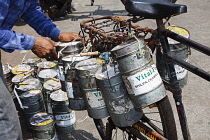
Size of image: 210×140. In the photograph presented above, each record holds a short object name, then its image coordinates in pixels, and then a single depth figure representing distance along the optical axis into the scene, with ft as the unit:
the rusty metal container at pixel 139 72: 6.12
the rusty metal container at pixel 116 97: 6.78
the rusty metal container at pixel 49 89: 12.57
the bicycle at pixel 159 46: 6.27
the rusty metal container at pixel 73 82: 7.87
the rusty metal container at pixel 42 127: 11.37
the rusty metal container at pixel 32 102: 12.14
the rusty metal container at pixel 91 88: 7.21
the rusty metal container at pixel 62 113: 11.96
